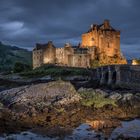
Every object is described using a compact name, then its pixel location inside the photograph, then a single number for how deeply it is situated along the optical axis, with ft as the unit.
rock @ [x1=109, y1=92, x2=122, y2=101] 68.37
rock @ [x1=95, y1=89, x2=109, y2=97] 70.22
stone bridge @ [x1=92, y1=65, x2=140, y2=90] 92.35
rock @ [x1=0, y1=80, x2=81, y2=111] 63.64
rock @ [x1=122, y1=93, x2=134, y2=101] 68.47
